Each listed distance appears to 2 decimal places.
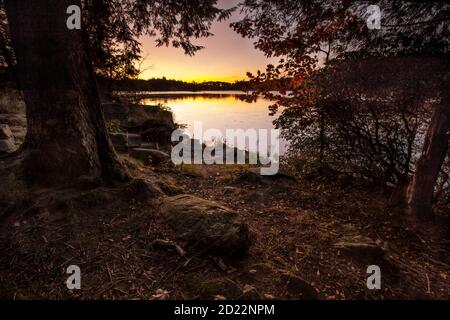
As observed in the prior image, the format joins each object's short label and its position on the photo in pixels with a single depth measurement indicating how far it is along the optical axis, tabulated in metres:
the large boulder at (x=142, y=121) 11.52
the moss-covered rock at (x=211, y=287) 2.56
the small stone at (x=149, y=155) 7.71
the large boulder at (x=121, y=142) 8.16
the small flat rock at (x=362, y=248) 3.38
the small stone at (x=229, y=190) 5.76
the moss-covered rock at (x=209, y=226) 3.07
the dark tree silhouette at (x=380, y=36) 4.07
